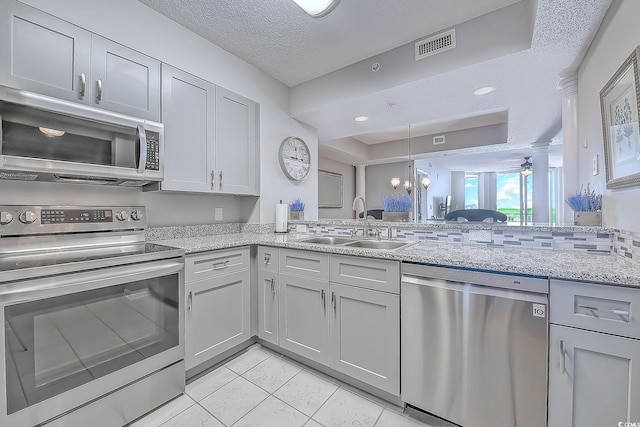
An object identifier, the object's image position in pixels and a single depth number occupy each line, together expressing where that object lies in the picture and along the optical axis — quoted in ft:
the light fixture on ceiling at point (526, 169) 13.94
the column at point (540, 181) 12.92
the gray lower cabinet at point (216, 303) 5.74
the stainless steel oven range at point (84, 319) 3.62
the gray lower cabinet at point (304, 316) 5.93
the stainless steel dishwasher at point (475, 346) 3.75
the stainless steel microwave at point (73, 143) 4.09
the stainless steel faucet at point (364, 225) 7.47
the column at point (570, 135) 6.56
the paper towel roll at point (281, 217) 8.92
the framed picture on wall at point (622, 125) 3.61
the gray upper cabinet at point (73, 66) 4.21
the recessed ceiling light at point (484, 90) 7.54
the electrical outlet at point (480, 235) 5.85
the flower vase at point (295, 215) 9.64
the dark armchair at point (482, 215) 8.88
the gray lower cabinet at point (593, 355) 3.12
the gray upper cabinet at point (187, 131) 6.24
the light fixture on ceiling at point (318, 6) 5.03
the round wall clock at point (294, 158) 9.50
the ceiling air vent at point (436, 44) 6.52
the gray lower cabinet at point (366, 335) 4.97
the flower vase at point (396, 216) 7.77
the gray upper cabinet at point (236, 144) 7.43
